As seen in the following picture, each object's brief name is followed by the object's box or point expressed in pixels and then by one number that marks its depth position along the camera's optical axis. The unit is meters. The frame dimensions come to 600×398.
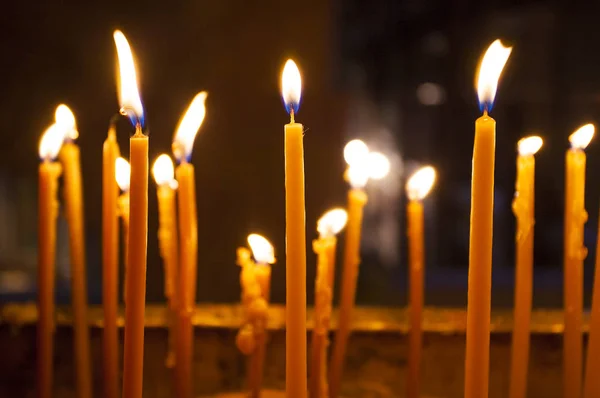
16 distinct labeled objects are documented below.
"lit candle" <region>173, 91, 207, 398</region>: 0.58
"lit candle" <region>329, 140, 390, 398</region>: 0.62
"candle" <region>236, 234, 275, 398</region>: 0.58
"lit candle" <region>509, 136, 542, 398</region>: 0.56
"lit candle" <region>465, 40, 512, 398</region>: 0.49
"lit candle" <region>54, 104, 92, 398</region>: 0.62
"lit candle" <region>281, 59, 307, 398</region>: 0.49
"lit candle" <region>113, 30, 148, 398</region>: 0.49
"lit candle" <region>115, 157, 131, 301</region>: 0.62
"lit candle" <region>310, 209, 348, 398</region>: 0.59
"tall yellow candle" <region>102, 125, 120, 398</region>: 0.58
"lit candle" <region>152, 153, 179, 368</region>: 0.60
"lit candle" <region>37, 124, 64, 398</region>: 0.60
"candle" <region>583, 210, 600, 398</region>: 0.53
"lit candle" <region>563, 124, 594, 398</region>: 0.58
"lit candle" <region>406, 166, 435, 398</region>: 0.62
